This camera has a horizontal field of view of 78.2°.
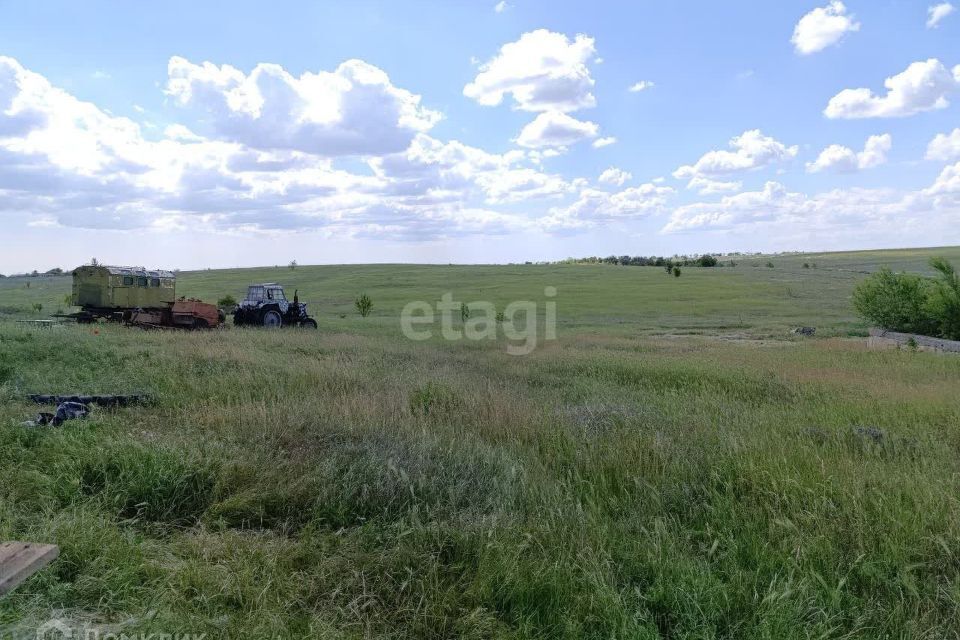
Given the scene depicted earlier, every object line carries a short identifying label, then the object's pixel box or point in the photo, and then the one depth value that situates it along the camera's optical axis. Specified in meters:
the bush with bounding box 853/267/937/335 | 26.12
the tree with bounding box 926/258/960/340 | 24.16
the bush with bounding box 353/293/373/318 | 40.36
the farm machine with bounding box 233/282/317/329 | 26.03
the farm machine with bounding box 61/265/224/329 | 23.47
